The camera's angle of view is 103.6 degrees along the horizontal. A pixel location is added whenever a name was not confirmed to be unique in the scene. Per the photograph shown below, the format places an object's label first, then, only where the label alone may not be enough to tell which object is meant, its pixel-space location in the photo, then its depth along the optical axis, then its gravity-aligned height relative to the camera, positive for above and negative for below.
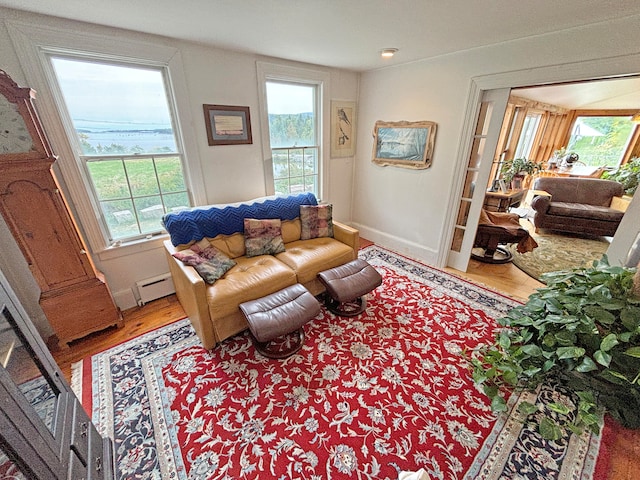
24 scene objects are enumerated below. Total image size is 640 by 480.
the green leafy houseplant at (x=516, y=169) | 4.08 -0.42
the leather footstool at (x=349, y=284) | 2.13 -1.16
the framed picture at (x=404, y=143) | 2.92 -0.01
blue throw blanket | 2.21 -0.66
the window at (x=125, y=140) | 1.96 +0.03
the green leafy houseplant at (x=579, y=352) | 1.42 -1.24
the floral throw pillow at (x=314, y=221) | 2.82 -0.82
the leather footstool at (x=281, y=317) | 1.72 -1.16
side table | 3.74 -0.85
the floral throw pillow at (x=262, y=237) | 2.48 -0.88
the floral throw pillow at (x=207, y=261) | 1.99 -0.92
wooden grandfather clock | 1.54 -0.53
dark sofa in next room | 3.87 -0.99
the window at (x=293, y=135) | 2.98 +0.10
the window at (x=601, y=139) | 5.75 +0.04
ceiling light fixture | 2.38 +0.82
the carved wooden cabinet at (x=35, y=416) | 0.72 -0.84
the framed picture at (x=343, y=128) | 3.40 +0.19
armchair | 2.96 -1.05
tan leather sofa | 1.85 -1.04
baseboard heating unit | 2.43 -1.34
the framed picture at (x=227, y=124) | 2.48 +0.18
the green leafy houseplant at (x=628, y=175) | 4.12 -0.58
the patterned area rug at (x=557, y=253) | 3.17 -1.47
